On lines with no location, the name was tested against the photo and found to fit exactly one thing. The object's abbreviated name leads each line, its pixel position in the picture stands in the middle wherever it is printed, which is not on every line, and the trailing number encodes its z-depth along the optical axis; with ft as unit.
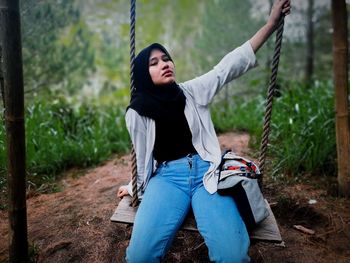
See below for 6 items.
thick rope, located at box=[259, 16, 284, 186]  6.86
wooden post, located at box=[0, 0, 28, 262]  5.89
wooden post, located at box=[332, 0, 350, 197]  9.06
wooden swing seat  6.10
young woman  6.57
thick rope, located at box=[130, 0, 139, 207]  6.97
